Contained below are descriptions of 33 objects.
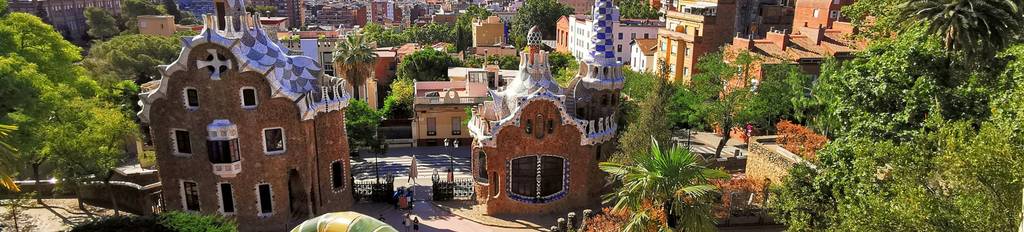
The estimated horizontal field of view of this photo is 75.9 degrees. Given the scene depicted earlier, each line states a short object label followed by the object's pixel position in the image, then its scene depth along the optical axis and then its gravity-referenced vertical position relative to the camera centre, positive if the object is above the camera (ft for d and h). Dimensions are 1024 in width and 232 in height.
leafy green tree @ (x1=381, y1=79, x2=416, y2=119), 165.27 -29.44
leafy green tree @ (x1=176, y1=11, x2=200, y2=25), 366.76 -21.33
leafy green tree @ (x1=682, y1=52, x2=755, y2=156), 120.57 -19.45
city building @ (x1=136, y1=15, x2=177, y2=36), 252.21 -16.71
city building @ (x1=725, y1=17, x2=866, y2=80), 152.15 -13.94
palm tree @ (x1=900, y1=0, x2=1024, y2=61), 61.98 -3.07
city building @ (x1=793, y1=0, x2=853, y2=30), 194.29 -6.98
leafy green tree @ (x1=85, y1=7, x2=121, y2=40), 274.57 -17.82
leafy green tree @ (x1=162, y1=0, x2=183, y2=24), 381.81 -16.82
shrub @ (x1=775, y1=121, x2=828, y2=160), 81.25 -19.21
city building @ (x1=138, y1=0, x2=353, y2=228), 81.46 -18.51
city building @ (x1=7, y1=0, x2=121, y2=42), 300.20 -16.24
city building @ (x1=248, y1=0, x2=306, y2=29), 640.17 -23.58
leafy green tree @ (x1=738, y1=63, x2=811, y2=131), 118.73 -19.32
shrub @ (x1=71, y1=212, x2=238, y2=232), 65.26 -24.18
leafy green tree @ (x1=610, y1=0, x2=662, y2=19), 327.88 -11.69
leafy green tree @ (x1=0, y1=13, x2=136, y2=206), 81.41 -18.59
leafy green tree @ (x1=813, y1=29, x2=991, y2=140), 58.70 -9.06
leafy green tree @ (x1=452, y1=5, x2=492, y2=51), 339.98 -25.05
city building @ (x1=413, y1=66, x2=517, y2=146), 146.10 -27.62
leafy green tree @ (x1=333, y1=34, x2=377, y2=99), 153.79 -17.28
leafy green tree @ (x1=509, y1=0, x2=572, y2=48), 353.06 -16.40
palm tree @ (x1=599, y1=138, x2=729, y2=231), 49.01 -14.78
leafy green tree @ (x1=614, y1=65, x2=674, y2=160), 82.89 -17.93
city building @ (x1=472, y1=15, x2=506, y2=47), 311.88 -22.59
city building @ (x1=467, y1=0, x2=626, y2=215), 92.07 -20.73
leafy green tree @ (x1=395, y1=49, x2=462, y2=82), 202.28 -25.01
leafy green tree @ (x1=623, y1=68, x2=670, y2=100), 130.23 -20.05
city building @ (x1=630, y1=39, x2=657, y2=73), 213.60 -21.74
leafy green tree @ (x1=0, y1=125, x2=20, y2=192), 49.44 -14.41
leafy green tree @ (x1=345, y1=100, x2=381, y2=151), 123.13 -26.33
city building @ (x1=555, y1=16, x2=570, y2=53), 300.42 -22.55
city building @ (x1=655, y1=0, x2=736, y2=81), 182.91 -13.62
